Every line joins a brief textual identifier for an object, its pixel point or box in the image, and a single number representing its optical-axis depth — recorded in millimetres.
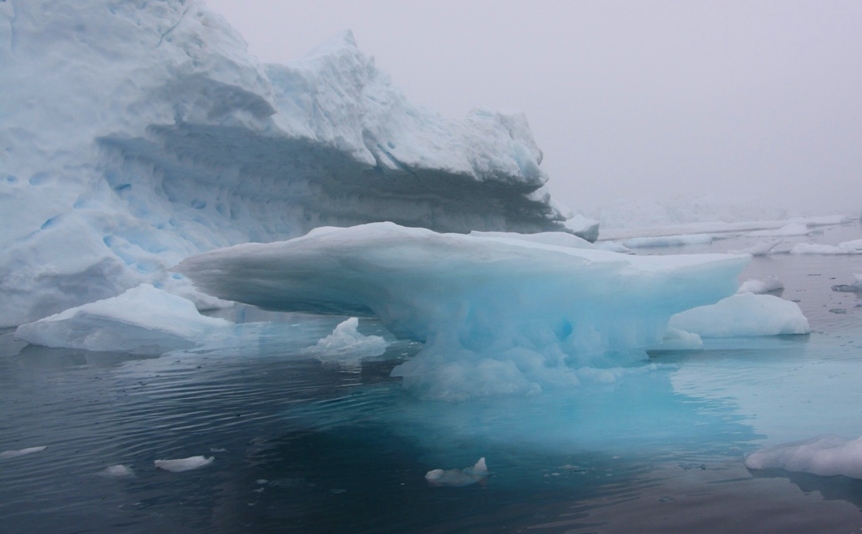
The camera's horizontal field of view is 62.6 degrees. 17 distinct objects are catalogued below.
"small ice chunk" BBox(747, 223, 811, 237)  24000
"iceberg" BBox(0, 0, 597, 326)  8250
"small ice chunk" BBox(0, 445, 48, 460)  2996
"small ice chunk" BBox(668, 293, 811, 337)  5742
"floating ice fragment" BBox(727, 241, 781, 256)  15688
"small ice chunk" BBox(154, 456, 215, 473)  2742
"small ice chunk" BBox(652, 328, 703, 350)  5379
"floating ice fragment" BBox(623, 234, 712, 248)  23564
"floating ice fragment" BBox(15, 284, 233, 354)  6562
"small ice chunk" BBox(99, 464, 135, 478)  2684
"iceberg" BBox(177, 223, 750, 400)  3498
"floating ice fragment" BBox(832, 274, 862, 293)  7957
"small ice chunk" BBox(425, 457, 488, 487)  2428
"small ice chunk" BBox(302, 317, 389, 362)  5895
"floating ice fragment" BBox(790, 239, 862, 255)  14238
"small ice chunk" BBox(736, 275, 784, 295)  8237
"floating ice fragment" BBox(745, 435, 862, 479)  2234
